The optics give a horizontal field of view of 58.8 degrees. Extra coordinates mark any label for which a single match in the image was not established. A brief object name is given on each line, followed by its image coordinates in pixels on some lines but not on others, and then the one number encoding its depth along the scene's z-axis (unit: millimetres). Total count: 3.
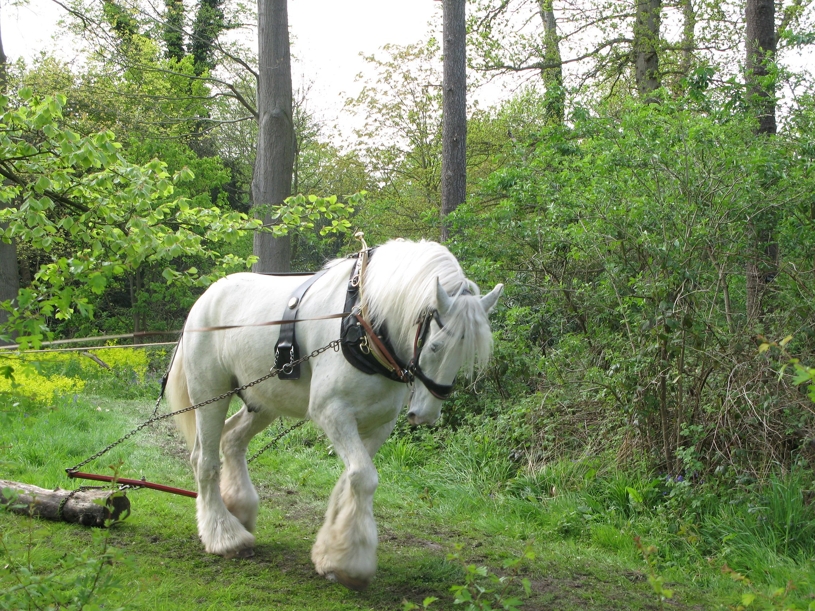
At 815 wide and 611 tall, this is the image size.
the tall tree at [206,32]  16875
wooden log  4848
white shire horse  3801
